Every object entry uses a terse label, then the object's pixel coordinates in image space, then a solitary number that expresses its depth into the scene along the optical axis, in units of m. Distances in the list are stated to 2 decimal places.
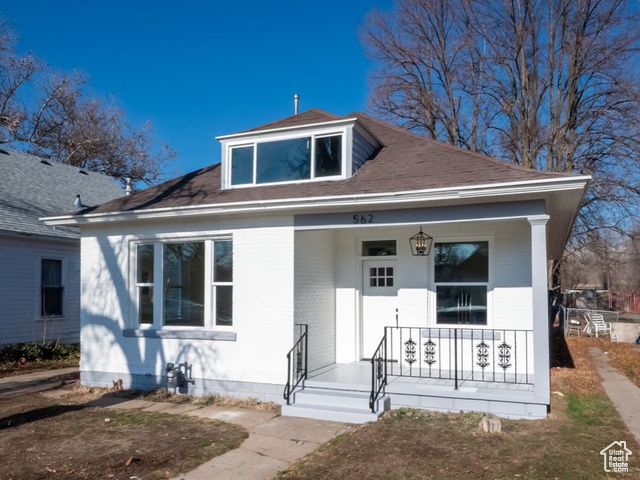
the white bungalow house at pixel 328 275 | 8.48
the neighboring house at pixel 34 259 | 14.88
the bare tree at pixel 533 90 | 22.73
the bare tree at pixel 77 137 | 29.60
